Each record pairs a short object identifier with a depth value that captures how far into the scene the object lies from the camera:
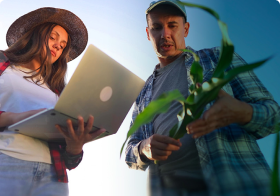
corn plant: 0.53
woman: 0.98
